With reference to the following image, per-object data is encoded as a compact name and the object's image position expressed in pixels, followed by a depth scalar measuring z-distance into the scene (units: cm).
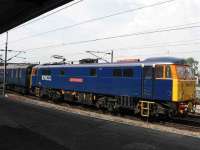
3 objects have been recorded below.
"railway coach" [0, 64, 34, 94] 3881
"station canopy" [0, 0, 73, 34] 1021
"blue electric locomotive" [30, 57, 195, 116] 1947
